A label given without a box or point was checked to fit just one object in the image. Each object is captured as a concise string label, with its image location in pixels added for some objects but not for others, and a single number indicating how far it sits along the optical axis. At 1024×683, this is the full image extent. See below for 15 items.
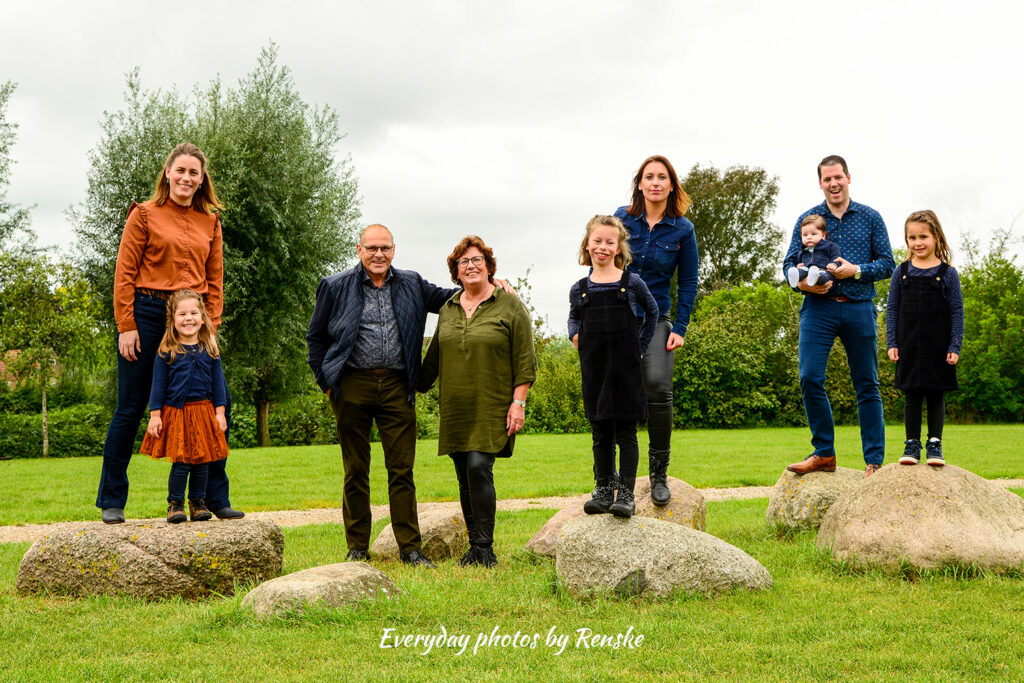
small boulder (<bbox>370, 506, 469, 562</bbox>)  7.00
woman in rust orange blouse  5.84
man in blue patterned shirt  6.83
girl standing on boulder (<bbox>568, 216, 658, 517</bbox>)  5.46
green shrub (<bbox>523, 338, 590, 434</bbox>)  27.89
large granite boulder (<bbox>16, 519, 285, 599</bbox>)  5.70
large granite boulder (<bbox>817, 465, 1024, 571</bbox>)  5.82
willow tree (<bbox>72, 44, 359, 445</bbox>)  22.05
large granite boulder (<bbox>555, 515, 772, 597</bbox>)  5.40
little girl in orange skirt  5.88
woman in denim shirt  6.08
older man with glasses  6.43
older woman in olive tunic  6.27
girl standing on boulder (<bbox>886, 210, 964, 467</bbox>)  6.41
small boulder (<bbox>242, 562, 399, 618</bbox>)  5.01
